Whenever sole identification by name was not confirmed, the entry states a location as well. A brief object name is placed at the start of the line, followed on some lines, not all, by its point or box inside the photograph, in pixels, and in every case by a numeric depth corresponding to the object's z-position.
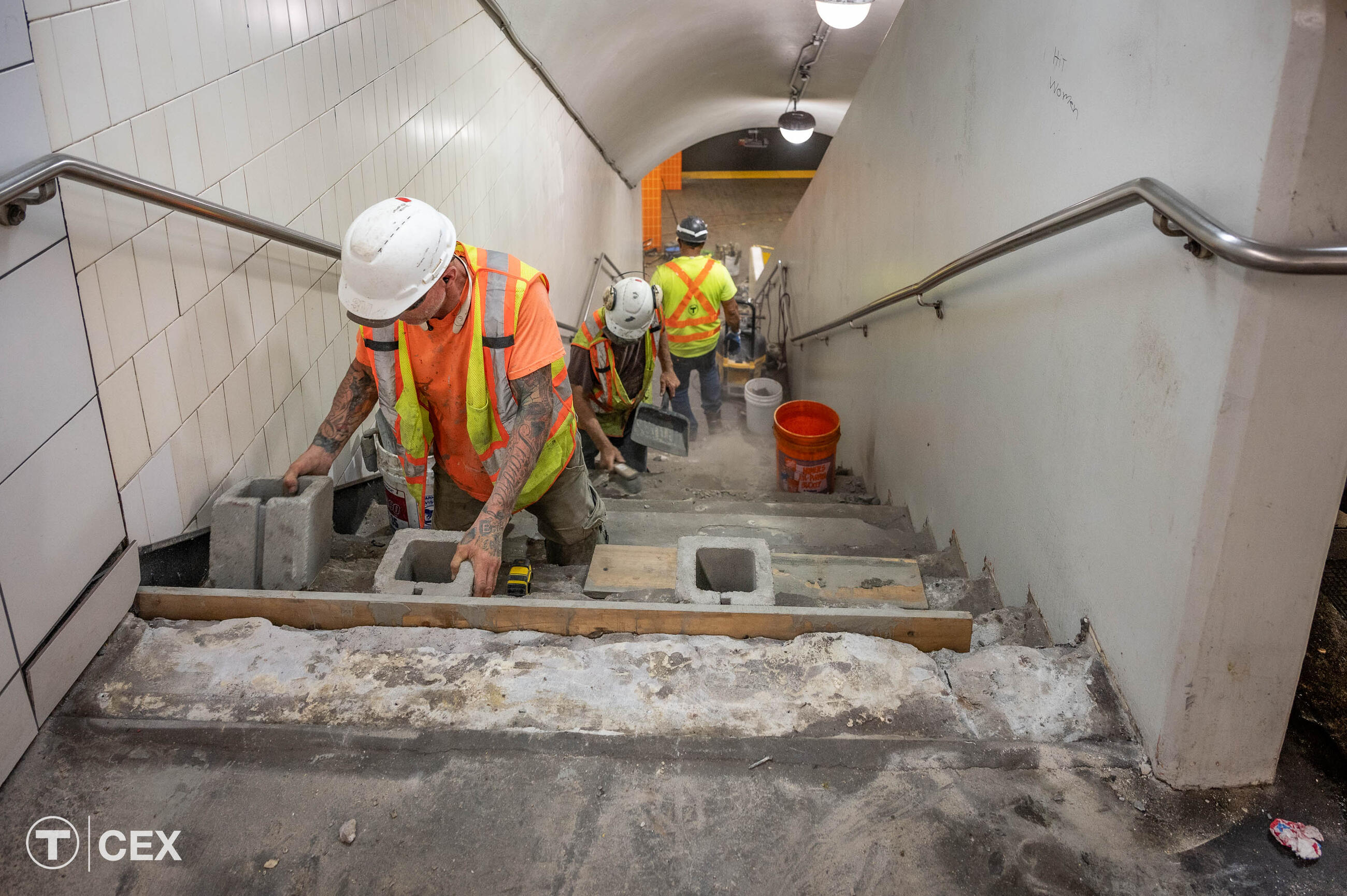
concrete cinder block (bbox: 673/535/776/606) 2.39
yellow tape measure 2.73
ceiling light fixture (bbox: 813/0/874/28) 5.80
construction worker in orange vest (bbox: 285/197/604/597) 2.43
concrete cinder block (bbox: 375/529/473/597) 2.43
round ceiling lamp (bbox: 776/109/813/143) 9.77
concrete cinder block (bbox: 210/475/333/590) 2.51
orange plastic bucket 5.46
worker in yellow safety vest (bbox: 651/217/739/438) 7.06
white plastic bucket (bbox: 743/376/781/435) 7.86
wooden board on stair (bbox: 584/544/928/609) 2.87
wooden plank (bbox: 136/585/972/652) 2.27
